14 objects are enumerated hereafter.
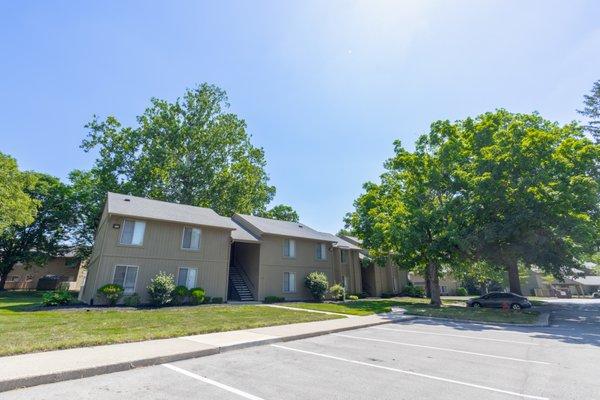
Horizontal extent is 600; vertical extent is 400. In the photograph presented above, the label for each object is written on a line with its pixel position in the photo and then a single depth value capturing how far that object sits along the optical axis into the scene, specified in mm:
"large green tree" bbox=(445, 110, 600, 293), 18578
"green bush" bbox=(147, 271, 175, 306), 18453
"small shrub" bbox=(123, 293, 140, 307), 18156
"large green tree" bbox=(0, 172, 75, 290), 33406
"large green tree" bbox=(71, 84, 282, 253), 35812
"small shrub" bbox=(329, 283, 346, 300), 27047
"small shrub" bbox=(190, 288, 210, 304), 20025
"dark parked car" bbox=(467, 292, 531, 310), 24297
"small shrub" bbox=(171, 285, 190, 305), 19281
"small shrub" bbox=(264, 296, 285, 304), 23406
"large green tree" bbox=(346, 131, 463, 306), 22031
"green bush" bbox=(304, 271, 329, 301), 25656
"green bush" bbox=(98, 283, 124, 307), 17344
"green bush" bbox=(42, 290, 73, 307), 16822
